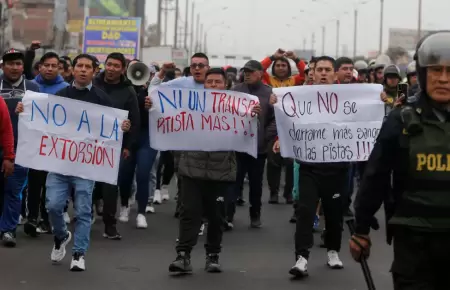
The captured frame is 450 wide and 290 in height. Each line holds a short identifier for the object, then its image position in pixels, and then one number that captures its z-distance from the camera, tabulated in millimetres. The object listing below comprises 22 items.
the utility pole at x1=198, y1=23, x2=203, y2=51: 116250
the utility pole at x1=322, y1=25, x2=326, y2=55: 98125
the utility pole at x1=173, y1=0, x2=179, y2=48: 64812
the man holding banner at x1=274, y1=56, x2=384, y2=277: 8359
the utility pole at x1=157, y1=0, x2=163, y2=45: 57281
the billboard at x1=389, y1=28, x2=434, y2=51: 116250
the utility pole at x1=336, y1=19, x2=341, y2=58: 87375
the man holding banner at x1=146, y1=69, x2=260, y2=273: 8164
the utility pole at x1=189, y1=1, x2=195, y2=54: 92500
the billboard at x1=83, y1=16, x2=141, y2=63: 31453
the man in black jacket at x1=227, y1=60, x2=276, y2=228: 11094
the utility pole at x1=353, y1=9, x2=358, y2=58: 74812
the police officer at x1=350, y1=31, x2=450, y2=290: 4473
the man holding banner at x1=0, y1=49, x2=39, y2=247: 9281
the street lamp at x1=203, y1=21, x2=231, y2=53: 133500
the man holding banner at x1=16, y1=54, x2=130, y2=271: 8383
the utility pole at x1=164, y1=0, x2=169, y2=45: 87962
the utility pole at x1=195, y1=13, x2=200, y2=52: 106725
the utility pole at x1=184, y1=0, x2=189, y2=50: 80688
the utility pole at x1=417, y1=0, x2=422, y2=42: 48375
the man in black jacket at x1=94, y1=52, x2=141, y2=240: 9930
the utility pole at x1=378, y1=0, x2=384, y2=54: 61356
